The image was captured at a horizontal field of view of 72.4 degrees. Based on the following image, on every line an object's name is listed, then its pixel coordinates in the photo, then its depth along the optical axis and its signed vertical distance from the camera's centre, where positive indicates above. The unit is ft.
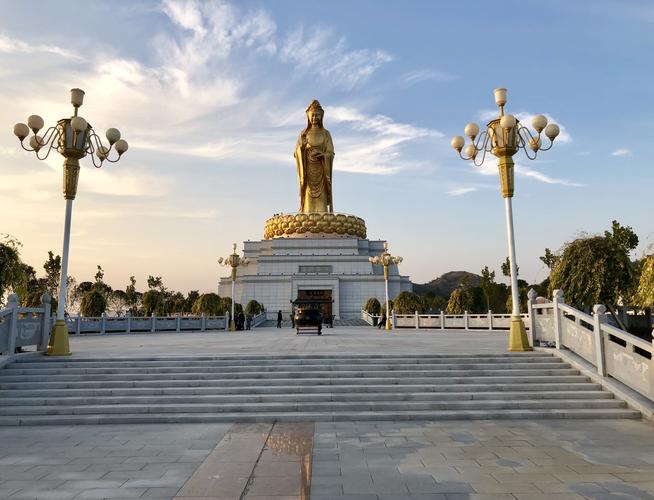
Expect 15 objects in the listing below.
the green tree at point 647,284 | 42.31 +1.78
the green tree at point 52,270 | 160.04 +13.25
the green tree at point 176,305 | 178.03 +0.47
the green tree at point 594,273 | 46.65 +3.17
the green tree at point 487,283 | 152.79 +7.73
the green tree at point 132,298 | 195.52 +3.85
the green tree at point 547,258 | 163.41 +16.99
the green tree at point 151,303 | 141.49 +1.12
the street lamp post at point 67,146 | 34.22 +12.89
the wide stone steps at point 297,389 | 23.57 -4.92
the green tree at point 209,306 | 104.53 -0.01
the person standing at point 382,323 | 88.52 -3.65
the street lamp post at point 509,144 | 34.19 +12.81
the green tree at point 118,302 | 201.40 +2.12
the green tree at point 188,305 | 183.37 +0.47
